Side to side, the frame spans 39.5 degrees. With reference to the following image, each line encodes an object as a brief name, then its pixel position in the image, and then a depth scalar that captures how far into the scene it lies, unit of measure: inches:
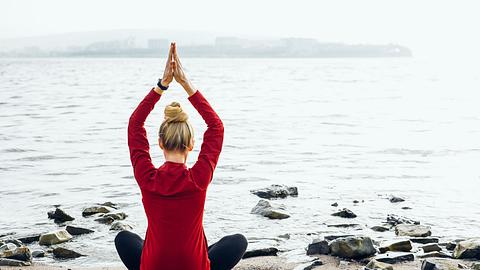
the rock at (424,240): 362.6
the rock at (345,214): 438.0
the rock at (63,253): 340.5
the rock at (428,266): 278.1
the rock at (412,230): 377.7
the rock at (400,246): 336.8
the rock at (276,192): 511.2
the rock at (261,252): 328.8
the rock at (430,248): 339.3
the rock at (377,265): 292.5
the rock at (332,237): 350.9
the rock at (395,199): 496.7
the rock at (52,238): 363.6
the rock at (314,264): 304.9
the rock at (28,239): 372.8
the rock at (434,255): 326.0
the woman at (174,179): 182.9
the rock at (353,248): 318.7
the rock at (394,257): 313.6
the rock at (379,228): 397.1
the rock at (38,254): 337.7
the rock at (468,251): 320.2
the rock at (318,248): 330.6
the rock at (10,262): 311.4
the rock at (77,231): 390.0
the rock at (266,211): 433.1
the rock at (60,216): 432.1
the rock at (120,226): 403.2
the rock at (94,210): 444.1
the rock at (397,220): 416.5
